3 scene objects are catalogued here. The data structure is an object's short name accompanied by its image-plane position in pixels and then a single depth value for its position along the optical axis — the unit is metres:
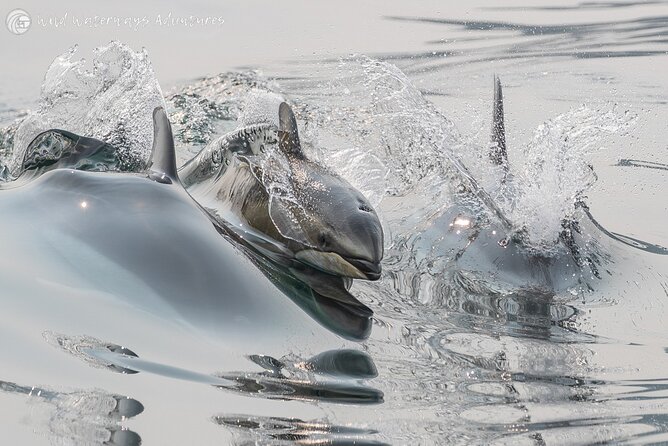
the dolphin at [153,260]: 9.04
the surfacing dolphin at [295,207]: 11.29
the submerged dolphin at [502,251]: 12.05
